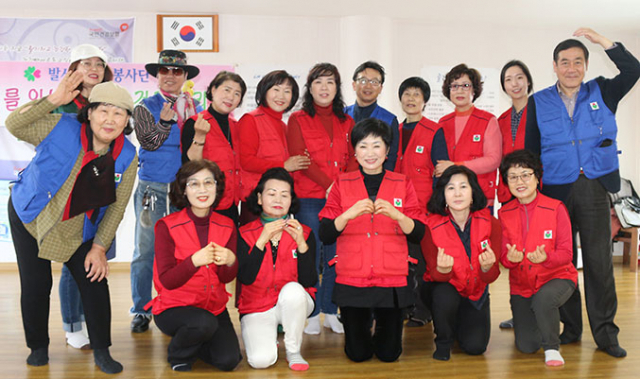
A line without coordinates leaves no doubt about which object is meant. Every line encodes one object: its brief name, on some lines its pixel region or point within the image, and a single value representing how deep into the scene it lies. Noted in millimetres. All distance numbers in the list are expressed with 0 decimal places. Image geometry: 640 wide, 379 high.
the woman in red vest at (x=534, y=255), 2609
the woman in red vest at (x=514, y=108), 3131
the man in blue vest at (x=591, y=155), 2672
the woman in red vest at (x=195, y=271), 2387
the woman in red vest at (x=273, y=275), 2488
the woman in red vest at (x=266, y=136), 2861
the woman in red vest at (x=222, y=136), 2799
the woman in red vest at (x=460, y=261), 2619
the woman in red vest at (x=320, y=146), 2941
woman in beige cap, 2291
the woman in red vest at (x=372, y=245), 2514
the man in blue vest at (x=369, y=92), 3154
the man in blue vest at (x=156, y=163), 2959
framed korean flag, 5043
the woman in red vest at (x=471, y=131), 3104
